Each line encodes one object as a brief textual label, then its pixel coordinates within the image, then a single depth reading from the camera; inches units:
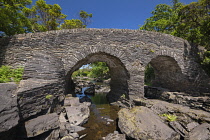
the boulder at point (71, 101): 258.6
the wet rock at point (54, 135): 158.5
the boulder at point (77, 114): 212.4
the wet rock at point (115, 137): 163.9
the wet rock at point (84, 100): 384.8
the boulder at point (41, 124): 144.4
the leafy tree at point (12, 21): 330.3
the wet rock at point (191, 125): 182.0
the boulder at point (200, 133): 158.2
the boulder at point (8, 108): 107.1
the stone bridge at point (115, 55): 272.5
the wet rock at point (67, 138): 165.5
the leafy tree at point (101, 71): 1171.3
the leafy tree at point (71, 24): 828.6
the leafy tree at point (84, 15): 1055.7
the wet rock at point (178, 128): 168.0
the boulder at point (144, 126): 153.3
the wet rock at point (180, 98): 280.7
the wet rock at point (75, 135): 172.9
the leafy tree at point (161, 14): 751.8
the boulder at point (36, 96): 147.0
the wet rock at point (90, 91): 554.4
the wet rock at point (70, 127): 185.3
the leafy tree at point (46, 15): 663.9
